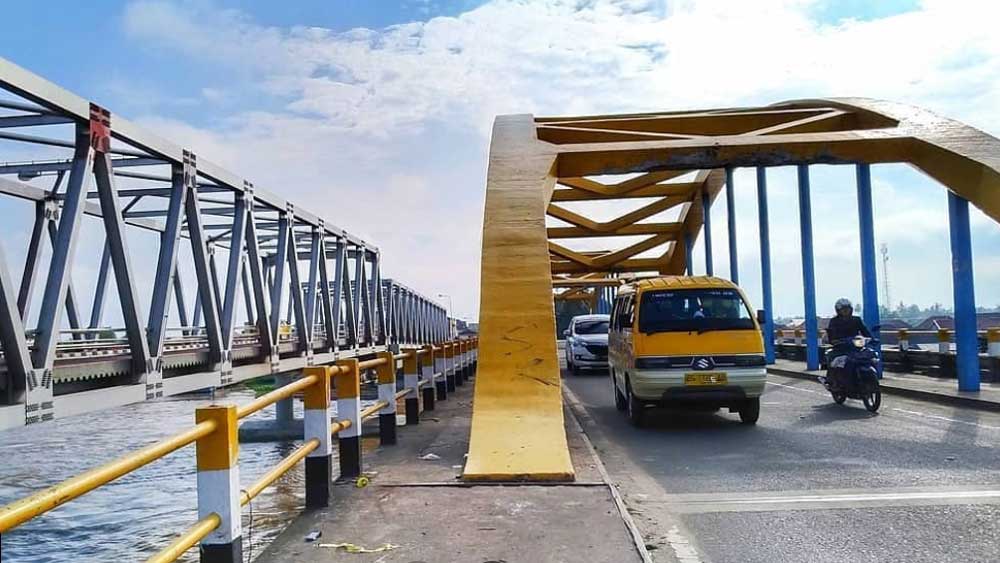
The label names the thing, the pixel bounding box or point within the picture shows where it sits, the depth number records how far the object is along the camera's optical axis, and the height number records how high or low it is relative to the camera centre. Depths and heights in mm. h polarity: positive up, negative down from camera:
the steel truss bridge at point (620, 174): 8469 +2192
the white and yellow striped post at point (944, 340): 19586 -1010
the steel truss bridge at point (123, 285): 7703 +676
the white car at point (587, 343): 23234 -881
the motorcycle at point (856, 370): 11836 -1039
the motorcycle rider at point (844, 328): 12297 -392
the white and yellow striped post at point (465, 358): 21172 -1106
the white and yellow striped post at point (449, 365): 16138 -987
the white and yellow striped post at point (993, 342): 15703 -887
